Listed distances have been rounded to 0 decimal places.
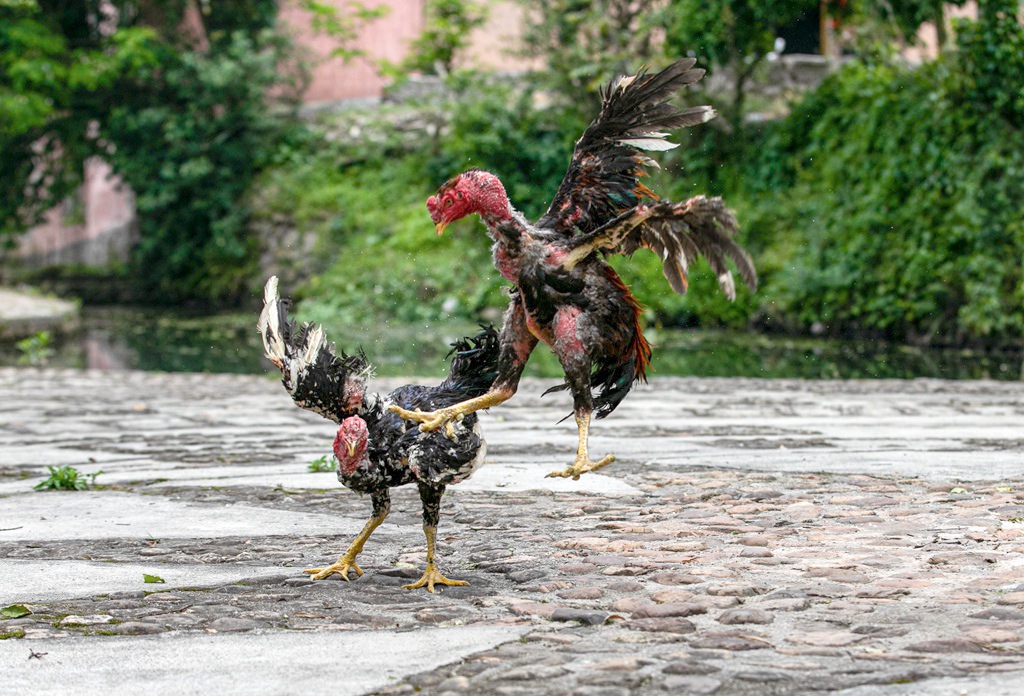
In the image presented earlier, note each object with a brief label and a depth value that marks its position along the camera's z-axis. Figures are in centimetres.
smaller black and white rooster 388
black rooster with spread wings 411
